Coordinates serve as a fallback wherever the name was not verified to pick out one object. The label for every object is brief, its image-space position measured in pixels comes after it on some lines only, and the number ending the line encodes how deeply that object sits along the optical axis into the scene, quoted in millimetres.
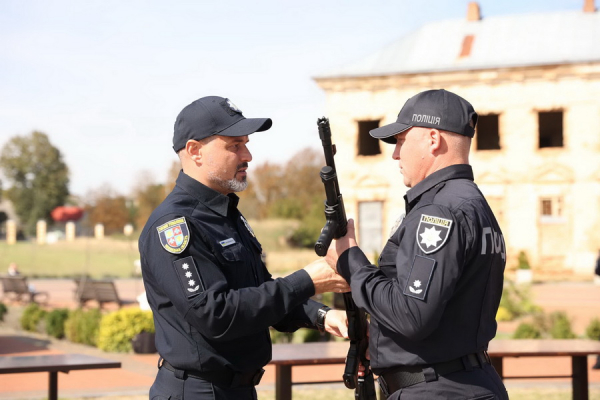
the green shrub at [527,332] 12852
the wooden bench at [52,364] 6125
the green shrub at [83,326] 14766
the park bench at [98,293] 18844
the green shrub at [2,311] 18250
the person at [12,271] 28541
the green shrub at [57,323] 15859
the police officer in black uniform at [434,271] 3061
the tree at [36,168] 86062
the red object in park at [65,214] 82812
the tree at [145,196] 79988
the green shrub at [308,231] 48594
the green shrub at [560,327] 12719
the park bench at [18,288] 21797
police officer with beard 3344
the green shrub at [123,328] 13750
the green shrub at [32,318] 16609
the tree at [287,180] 71812
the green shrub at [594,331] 12531
